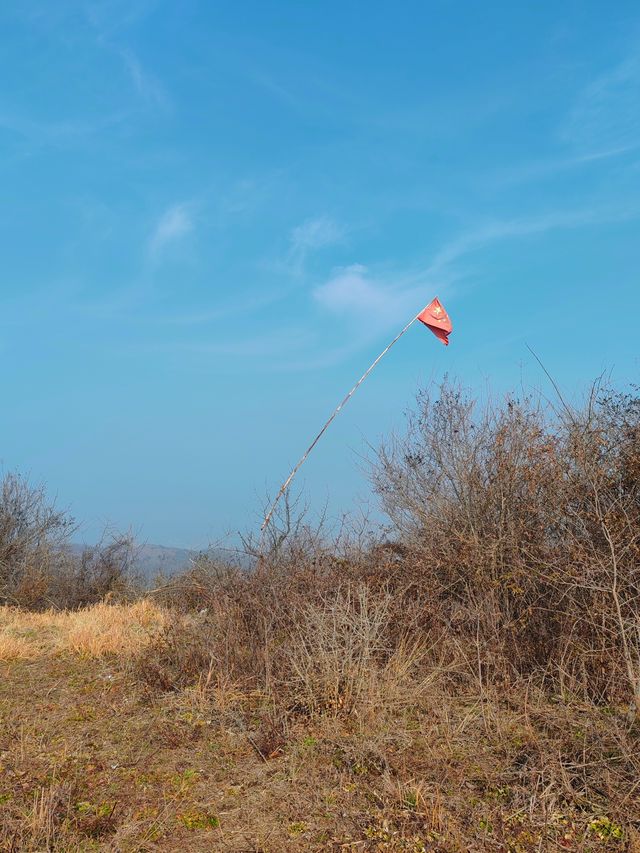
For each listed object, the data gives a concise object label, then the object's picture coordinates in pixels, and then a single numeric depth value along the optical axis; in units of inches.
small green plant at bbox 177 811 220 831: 159.0
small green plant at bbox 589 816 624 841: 144.1
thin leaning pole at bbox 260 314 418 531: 378.7
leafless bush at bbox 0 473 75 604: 586.2
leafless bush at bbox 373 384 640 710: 221.1
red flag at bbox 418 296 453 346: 437.4
